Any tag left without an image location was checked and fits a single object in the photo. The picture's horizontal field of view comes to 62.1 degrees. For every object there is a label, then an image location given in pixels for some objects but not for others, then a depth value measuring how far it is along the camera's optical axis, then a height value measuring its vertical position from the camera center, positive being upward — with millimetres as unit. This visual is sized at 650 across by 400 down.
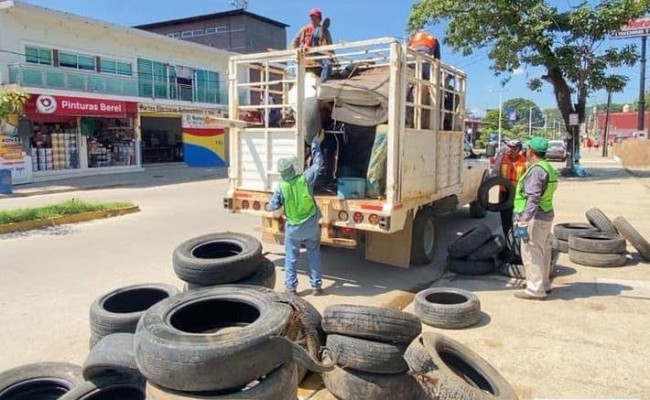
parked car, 38819 -139
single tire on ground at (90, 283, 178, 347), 4113 -1298
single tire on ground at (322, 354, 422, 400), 3713 -1636
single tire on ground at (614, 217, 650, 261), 7750 -1295
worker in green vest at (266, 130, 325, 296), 6191 -774
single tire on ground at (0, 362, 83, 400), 3605 -1555
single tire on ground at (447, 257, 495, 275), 7258 -1571
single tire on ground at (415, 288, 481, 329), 5266 -1589
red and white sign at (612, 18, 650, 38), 29689 +6721
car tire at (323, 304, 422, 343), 3746 -1218
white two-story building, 22469 +2821
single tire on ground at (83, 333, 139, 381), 3389 -1328
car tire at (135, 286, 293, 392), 2953 -1126
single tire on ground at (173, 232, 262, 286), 4816 -1019
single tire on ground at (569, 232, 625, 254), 7656 -1342
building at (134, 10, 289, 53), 45594 +10462
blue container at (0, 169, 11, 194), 18269 -1109
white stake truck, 6324 +136
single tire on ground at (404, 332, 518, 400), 3572 -1568
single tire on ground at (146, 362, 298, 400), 2998 -1361
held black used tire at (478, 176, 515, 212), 8945 -737
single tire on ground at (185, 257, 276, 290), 4988 -1218
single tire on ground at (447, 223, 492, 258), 7254 -1236
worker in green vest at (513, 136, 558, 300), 6004 -746
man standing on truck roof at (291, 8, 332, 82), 7871 +1695
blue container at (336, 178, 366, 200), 6590 -478
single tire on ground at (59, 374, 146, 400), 3346 -1493
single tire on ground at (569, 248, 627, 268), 7605 -1545
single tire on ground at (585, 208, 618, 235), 8311 -1133
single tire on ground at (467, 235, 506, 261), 7234 -1350
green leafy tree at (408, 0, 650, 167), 20172 +4573
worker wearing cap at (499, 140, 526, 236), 9055 -290
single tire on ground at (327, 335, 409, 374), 3701 -1420
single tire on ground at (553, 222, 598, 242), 8461 -1261
